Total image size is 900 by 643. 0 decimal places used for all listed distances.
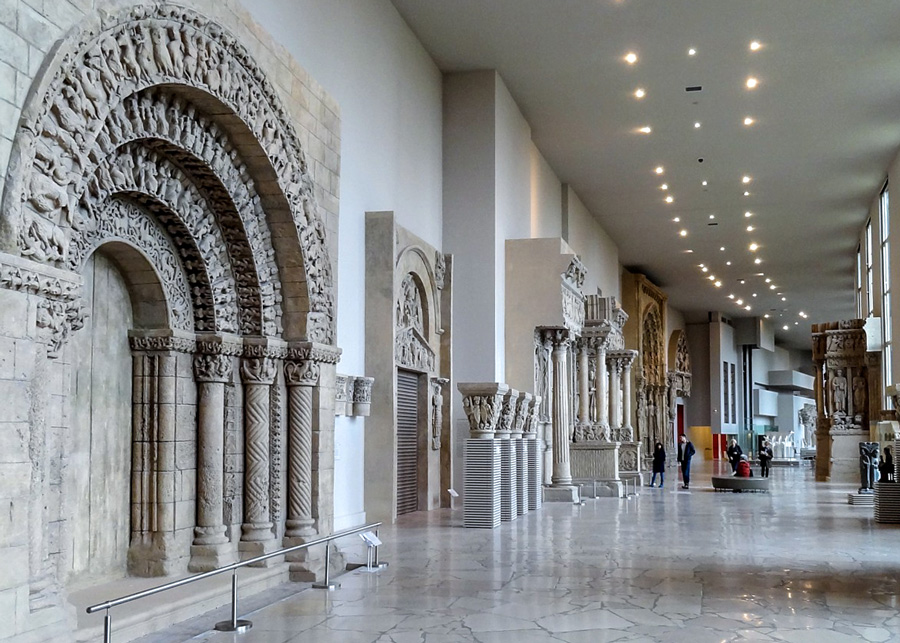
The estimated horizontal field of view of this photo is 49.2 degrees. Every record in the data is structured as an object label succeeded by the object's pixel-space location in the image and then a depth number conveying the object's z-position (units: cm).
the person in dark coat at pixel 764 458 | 3168
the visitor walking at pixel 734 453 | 3139
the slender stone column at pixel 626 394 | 3105
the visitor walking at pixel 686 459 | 2661
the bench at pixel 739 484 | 2489
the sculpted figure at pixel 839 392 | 3050
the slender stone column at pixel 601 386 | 2498
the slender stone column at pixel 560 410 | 2064
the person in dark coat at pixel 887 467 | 1650
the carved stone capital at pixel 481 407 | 1457
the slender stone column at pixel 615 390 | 2788
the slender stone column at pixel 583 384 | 2448
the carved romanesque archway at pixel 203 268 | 744
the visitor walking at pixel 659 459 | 2658
